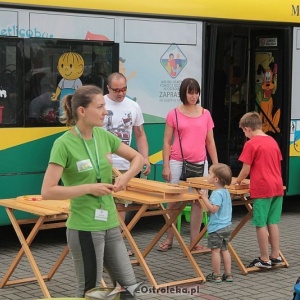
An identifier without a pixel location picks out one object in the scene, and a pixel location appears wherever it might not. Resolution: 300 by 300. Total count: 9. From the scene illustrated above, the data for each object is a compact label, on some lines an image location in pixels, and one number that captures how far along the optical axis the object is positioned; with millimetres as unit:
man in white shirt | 10968
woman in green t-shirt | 6931
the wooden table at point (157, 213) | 9512
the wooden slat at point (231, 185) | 10676
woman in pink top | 11452
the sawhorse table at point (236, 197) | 10616
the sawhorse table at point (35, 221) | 8942
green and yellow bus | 11442
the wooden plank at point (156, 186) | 9490
